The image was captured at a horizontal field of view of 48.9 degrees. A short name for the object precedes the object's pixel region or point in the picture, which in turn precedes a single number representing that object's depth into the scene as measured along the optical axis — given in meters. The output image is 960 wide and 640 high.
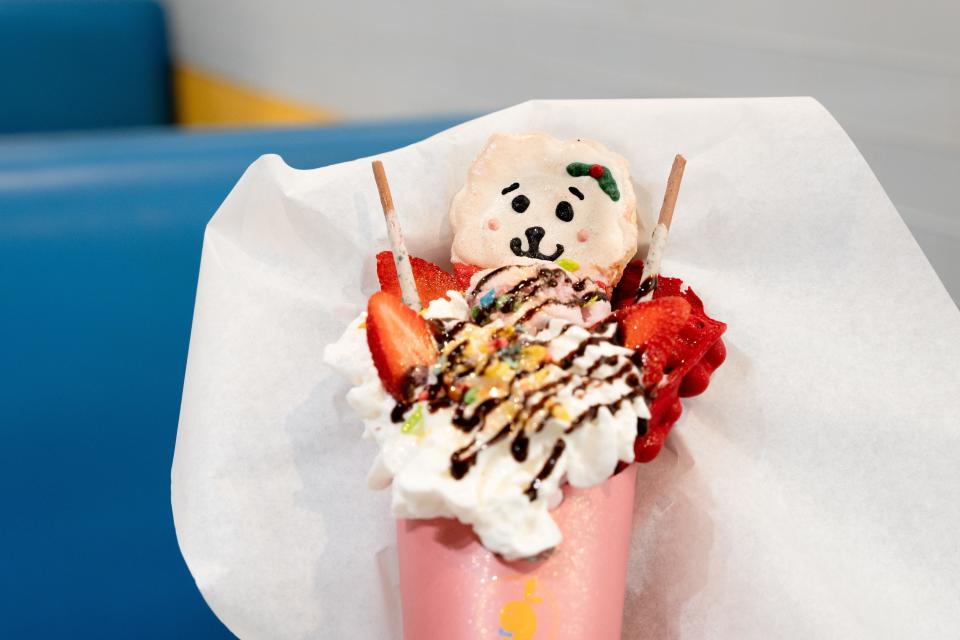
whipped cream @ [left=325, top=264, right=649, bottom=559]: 0.76
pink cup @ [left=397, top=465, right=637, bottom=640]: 0.82
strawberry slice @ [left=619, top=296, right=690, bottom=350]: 0.84
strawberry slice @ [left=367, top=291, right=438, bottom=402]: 0.80
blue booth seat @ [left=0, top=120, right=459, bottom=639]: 1.23
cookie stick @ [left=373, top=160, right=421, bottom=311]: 0.92
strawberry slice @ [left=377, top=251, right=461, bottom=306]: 0.97
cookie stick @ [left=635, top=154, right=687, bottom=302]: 0.92
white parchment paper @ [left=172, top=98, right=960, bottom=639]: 0.96
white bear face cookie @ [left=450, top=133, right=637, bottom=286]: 0.97
